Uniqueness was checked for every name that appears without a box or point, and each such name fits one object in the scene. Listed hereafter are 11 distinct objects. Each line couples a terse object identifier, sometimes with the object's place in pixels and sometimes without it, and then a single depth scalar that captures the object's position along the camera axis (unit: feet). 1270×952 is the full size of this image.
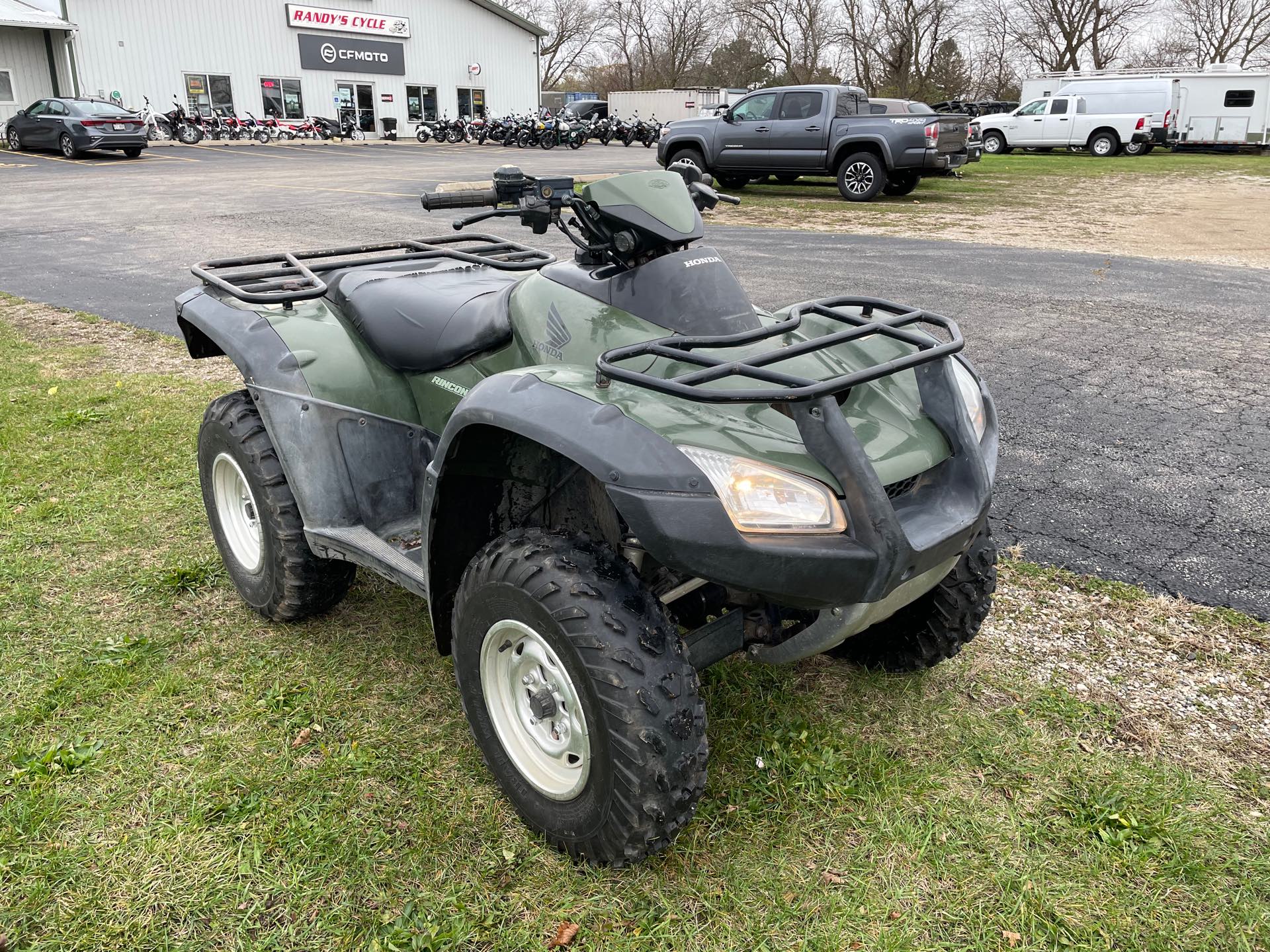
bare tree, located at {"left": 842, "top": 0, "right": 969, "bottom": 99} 154.40
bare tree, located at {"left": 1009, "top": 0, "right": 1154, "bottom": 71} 181.78
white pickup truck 103.09
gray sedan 81.97
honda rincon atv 6.59
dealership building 105.19
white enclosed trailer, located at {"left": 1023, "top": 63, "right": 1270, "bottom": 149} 105.29
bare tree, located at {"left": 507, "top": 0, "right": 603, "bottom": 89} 245.24
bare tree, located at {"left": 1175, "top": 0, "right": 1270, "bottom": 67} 194.70
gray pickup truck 52.70
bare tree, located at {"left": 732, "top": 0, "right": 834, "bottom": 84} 193.26
